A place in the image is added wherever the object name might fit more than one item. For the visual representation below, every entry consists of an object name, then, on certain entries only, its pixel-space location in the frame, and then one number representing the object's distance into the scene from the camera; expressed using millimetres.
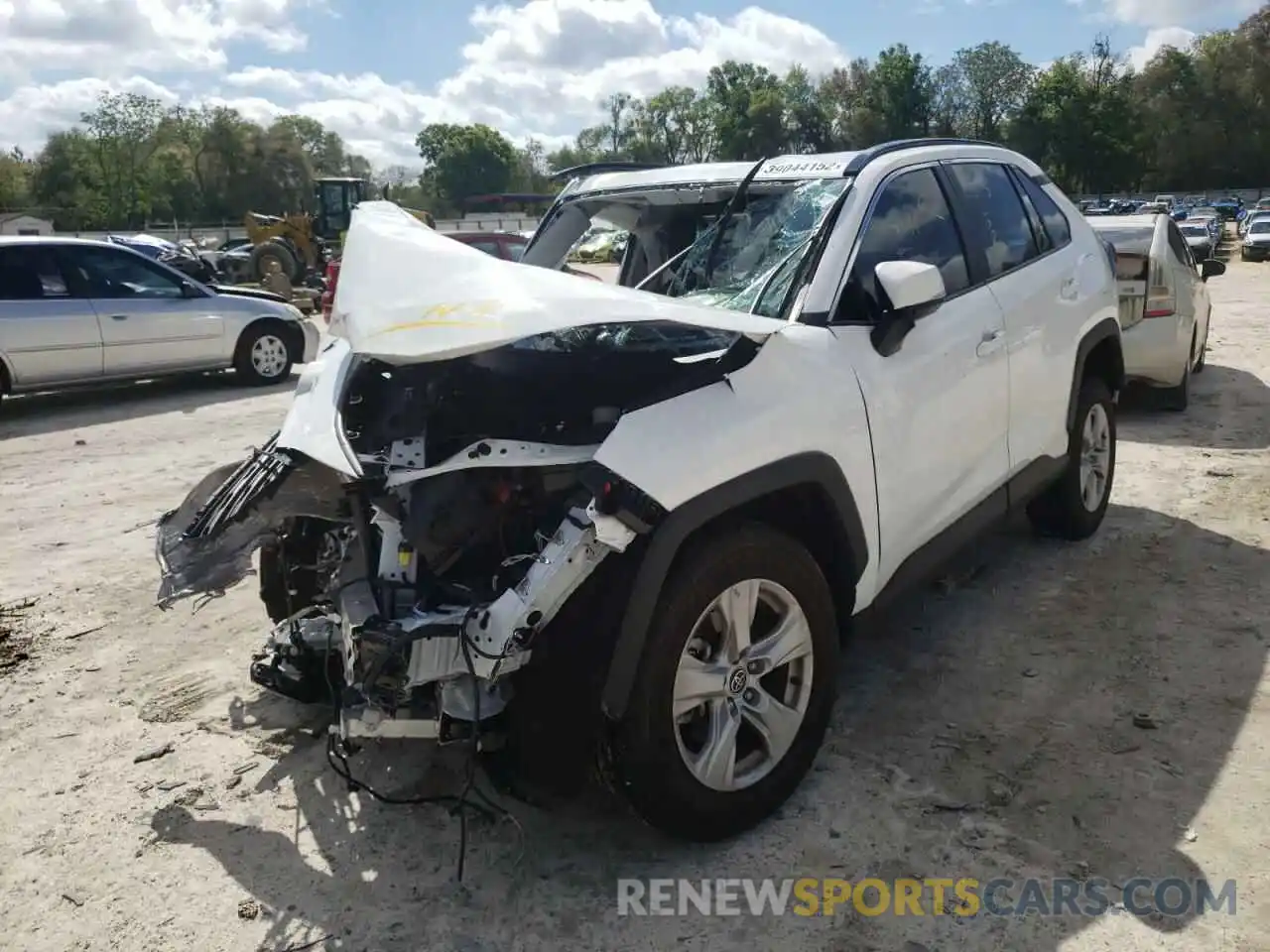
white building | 51812
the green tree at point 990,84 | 82250
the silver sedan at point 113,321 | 9461
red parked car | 13787
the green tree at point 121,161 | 68562
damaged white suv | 2557
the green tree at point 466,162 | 100562
